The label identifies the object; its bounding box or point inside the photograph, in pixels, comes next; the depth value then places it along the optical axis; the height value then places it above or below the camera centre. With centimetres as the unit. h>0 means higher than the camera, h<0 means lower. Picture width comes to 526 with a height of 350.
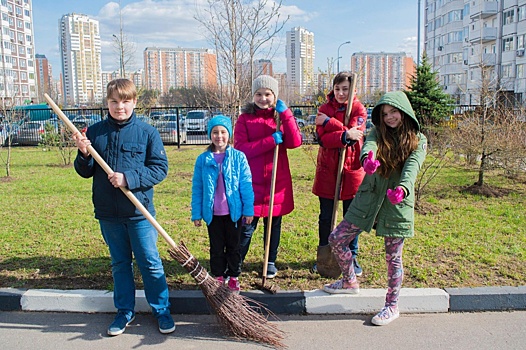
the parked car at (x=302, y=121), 1567 -14
